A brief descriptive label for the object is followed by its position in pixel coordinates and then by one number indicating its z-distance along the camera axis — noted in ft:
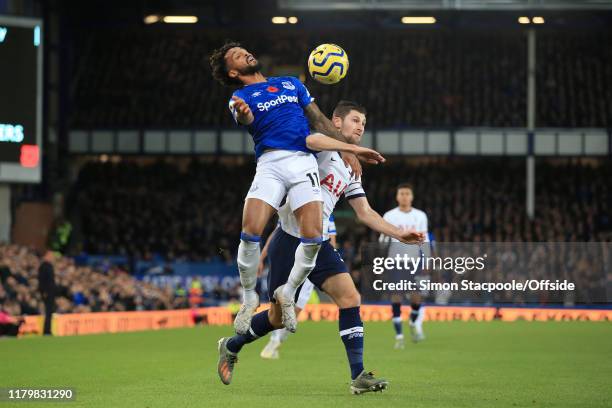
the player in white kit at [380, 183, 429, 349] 60.59
